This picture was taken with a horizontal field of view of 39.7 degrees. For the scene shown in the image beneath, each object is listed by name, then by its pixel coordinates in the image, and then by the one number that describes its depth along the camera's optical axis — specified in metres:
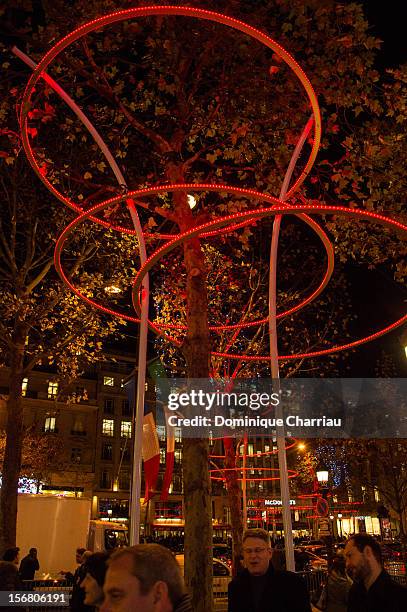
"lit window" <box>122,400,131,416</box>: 75.31
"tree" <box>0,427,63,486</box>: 45.00
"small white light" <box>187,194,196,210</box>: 11.25
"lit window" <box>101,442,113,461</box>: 71.56
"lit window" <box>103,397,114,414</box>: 73.44
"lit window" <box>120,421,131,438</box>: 74.00
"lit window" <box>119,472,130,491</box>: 72.36
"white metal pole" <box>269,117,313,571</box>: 8.44
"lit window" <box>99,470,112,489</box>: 70.50
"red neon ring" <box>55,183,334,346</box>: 7.80
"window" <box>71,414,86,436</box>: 68.94
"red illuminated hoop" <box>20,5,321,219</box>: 6.85
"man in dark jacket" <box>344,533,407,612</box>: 3.99
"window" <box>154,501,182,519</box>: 74.81
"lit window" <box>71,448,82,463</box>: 67.56
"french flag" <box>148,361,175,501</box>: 8.52
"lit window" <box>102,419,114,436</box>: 72.31
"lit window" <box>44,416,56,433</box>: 66.06
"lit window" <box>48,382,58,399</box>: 66.88
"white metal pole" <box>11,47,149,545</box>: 7.79
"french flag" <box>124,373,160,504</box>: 8.56
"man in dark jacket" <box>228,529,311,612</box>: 4.66
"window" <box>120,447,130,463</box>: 73.75
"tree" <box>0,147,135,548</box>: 16.72
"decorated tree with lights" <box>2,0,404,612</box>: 10.59
